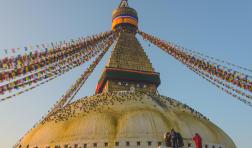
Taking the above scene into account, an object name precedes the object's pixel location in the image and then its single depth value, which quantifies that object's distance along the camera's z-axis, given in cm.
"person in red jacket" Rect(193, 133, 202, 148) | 1461
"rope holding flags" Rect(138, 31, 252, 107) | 1919
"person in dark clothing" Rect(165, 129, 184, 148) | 1627
